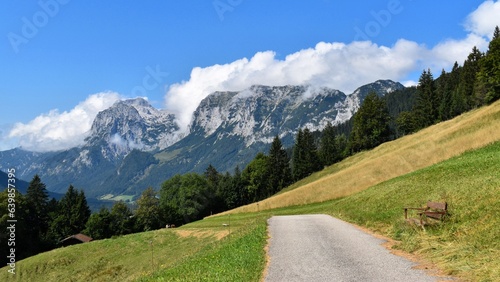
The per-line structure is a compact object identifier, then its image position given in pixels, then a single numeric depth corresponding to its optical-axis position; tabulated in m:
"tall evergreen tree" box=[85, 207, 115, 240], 107.44
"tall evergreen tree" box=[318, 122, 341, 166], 139.75
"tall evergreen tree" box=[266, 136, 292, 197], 128.38
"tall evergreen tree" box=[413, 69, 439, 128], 123.25
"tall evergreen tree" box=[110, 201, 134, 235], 112.75
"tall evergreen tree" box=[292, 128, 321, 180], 130.75
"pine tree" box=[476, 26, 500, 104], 79.31
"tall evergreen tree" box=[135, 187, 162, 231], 116.56
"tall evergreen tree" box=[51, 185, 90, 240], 108.53
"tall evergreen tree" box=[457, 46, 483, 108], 111.77
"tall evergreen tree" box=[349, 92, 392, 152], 113.44
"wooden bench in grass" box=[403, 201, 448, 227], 20.11
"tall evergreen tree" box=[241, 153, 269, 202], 133.00
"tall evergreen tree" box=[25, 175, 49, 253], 103.56
